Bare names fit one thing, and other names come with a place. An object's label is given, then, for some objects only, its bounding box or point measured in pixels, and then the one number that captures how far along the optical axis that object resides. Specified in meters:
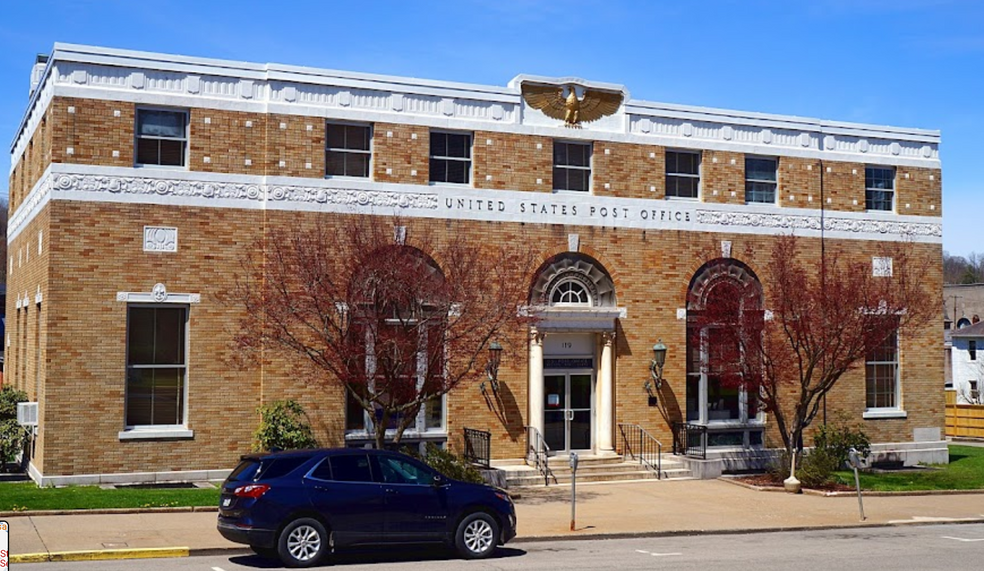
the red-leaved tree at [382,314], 20.64
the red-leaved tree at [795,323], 25.67
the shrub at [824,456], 25.94
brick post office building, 22.97
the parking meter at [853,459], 21.31
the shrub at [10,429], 24.47
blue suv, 15.00
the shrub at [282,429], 23.42
